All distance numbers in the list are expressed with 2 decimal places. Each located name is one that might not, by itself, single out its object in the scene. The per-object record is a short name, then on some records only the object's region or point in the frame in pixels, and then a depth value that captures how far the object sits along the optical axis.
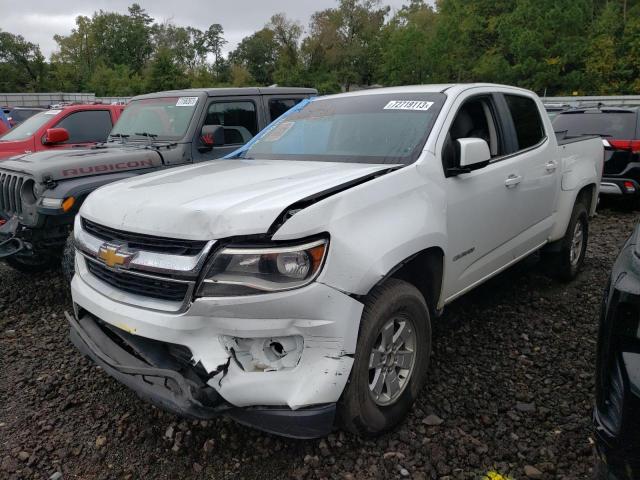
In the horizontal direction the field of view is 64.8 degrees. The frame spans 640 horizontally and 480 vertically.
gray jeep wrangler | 4.25
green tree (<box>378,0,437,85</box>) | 45.16
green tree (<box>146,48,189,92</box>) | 42.50
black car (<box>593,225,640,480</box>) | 1.57
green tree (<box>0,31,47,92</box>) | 55.81
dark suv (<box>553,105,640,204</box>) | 7.41
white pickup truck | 2.08
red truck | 6.96
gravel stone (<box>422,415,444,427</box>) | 2.70
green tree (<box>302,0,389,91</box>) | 62.03
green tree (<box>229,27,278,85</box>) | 67.31
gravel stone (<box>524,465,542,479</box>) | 2.32
